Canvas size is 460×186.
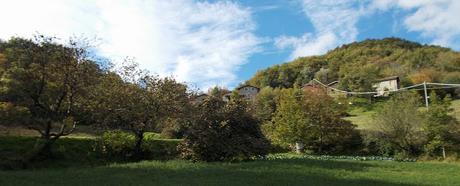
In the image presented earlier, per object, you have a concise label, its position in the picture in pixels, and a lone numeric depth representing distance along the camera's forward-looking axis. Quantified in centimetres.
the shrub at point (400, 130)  4106
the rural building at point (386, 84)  8444
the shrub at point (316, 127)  4553
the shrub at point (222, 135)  2738
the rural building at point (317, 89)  5104
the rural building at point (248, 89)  10669
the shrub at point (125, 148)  2992
